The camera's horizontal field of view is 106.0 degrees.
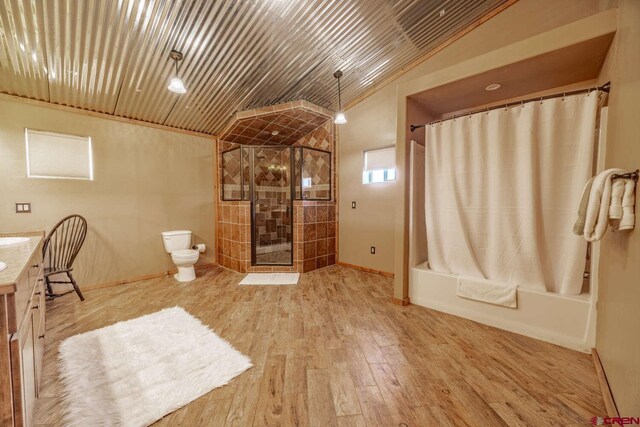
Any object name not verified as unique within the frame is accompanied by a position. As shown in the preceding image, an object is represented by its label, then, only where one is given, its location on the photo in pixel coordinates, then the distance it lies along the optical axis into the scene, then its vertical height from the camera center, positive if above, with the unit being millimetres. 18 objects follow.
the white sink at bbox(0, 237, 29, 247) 1659 -250
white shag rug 1260 -1056
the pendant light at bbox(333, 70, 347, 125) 3053 +1136
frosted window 2695 +597
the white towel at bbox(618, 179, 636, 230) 1157 -5
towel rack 1141 +140
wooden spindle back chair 2639 -462
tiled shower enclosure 3680 +288
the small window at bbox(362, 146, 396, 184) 3516 +594
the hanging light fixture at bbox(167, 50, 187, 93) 2164 +1100
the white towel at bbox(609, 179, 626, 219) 1209 +25
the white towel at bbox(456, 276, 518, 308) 2006 -757
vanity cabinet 878 -591
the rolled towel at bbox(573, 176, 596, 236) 1399 -49
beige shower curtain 1819 +117
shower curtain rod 1636 +833
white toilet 3271 -647
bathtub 1748 -902
